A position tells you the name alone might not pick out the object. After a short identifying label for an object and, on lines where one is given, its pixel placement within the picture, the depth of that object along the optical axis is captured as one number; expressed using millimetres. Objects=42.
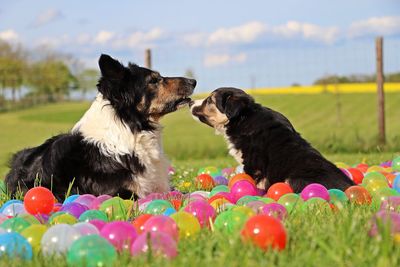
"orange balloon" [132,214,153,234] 3762
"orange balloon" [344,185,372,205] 5152
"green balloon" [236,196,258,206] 5052
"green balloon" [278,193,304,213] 4680
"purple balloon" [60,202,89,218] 4750
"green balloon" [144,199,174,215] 4703
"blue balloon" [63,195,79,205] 5402
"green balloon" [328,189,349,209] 4984
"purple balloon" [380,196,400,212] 4531
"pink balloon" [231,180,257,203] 5859
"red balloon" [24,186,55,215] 5102
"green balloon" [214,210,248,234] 3566
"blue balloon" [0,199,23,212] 5246
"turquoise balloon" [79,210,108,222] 4352
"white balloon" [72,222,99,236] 3516
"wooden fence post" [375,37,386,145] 14664
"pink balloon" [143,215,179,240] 3510
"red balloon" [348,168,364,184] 7238
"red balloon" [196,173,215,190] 7220
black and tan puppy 5894
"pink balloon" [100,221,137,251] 3387
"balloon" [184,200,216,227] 4141
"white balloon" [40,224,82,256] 3338
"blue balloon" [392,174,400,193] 6279
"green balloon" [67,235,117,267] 3078
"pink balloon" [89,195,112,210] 5137
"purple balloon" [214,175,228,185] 7637
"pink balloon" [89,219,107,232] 3818
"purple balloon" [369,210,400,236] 3297
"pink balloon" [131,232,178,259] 3178
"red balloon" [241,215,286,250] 3174
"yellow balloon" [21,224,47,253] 3514
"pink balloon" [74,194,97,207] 5223
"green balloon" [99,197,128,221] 4594
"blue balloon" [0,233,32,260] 3307
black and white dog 5934
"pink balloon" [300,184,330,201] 5035
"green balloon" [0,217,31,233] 3927
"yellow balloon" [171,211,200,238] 3627
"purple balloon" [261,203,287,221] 4091
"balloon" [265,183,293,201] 5457
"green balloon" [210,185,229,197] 6170
